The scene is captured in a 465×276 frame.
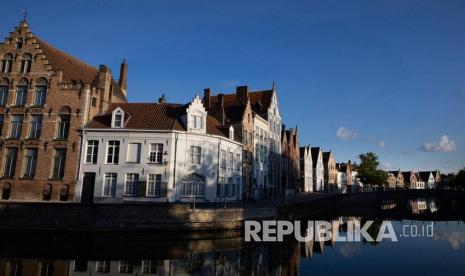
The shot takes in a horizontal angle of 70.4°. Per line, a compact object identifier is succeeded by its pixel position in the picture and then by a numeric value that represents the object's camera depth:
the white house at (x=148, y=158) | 26.67
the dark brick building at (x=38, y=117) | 27.30
